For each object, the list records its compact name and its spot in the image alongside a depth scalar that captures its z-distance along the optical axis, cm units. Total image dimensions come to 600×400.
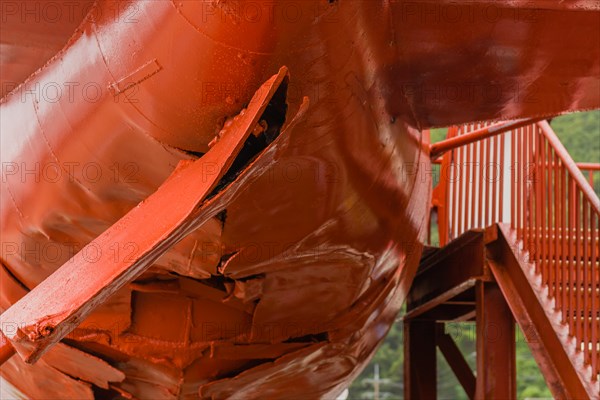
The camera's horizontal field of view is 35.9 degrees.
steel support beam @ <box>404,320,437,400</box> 755
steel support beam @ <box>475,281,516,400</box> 551
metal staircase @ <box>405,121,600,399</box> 498
